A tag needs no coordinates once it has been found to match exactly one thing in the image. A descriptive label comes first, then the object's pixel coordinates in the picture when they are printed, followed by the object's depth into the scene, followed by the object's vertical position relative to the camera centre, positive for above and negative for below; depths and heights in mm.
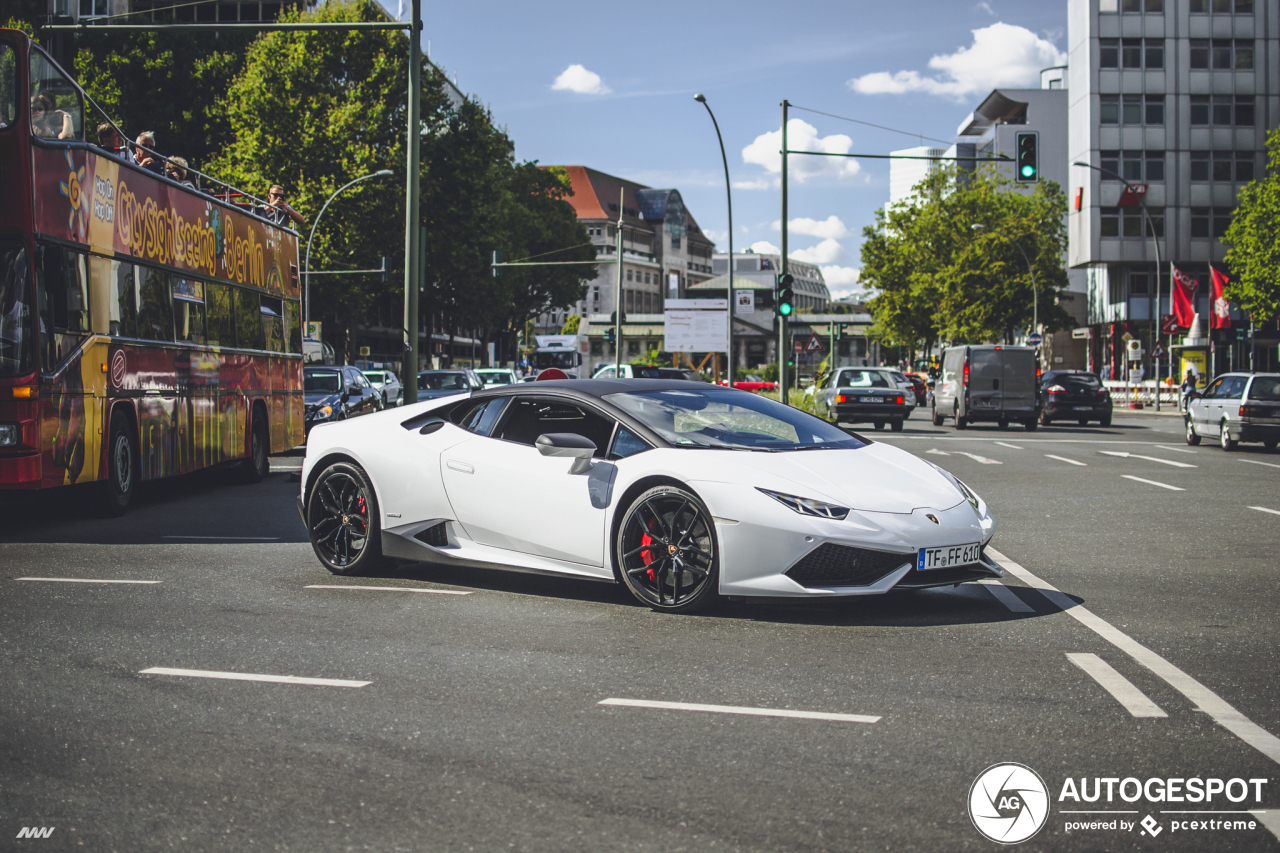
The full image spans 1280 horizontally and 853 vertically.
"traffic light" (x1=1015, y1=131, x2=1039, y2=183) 24547 +4183
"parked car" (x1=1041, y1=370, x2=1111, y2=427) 35438 -625
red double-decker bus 10375 +661
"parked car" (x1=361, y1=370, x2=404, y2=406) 39188 -78
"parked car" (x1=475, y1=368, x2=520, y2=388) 38844 +94
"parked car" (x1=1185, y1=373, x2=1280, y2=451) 23344 -652
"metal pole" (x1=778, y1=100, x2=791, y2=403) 29375 +873
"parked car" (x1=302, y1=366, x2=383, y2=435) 24047 -286
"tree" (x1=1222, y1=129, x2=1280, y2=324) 46594 +4515
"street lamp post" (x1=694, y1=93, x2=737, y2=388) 34750 +3877
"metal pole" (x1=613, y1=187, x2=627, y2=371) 47406 +2089
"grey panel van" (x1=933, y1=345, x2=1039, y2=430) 32875 -220
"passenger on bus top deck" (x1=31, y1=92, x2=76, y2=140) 10531 +2148
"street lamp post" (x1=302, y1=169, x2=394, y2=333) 40925 +3409
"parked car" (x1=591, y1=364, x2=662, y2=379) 40553 +244
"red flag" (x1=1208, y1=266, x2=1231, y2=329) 46719 +2535
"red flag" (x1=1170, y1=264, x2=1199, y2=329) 47906 +2783
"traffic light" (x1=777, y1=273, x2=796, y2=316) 29359 +1822
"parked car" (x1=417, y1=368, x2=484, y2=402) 31284 -48
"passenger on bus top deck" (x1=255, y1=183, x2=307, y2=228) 17594 +2329
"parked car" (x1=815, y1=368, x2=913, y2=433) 31359 -622
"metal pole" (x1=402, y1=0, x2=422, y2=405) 17797 +2179
